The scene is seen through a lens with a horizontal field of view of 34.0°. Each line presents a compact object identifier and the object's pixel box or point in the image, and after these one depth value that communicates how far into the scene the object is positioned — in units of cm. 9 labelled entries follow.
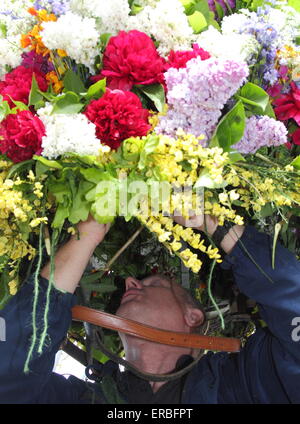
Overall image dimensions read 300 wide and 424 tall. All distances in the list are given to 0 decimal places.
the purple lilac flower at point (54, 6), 106
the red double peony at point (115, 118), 91
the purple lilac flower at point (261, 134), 98
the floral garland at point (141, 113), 90
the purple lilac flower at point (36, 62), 112
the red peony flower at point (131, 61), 97
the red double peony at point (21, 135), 91
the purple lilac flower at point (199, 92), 89
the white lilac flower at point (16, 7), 113
